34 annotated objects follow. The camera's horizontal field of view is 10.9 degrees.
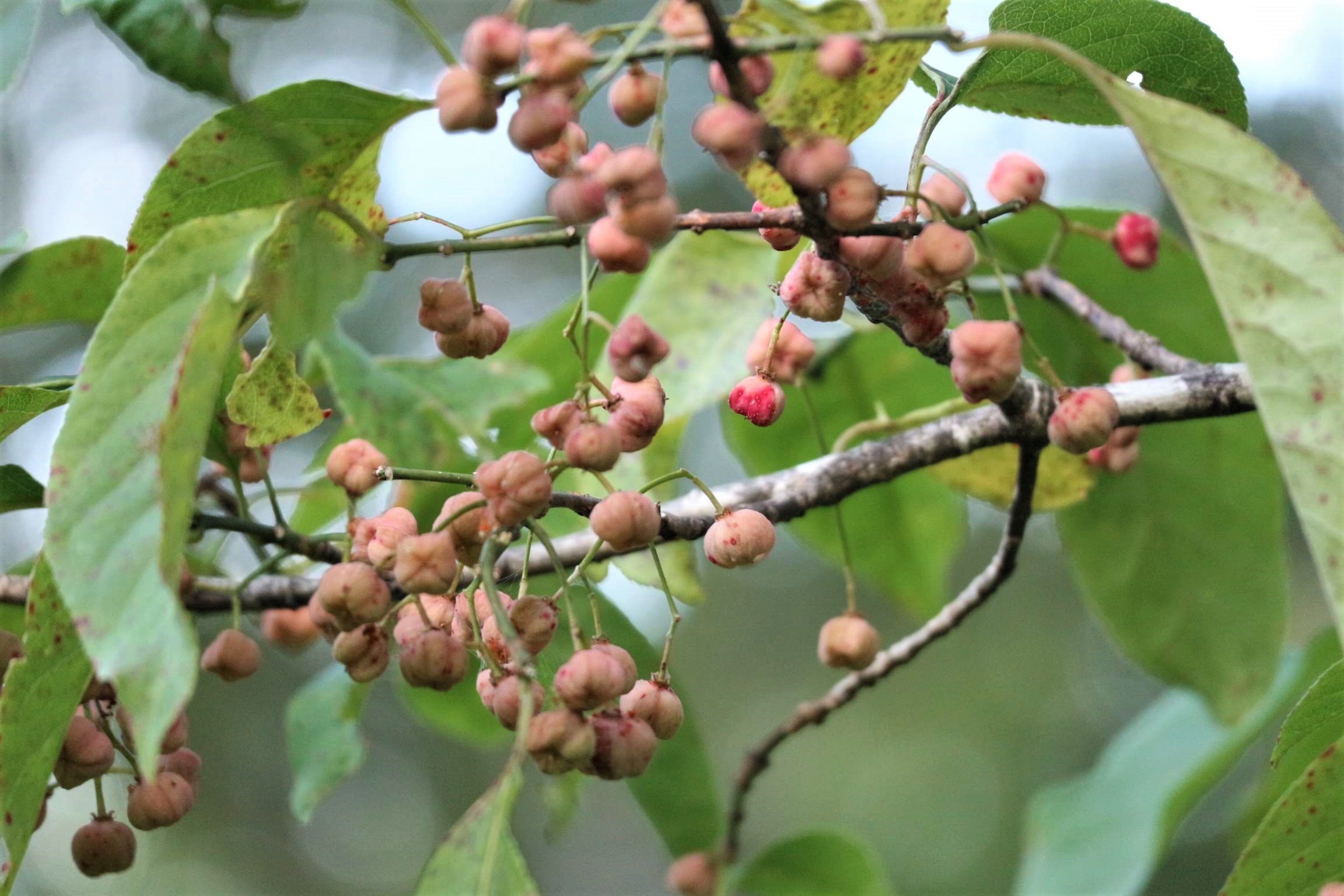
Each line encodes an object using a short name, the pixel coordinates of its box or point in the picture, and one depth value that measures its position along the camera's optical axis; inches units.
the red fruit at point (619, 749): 36.5
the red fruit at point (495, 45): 35.4
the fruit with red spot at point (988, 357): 36.4
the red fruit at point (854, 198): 35.7
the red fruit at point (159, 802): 38.1
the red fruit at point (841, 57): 35.3
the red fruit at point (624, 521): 36.4
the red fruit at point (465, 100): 35.5
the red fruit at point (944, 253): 36.1
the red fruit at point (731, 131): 35.3
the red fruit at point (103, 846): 38.8
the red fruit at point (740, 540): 37.2
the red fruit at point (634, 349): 36.4
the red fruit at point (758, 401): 37.8
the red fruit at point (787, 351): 39.7
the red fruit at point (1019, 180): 40.3
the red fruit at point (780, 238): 36.6
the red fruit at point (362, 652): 37.4
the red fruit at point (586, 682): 36.2
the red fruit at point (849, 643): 39.7
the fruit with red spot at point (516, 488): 36.0
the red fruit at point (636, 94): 35.7
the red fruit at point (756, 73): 35.7
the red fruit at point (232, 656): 39.6
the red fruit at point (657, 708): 37.0
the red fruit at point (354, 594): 37.1
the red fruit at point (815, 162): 35.6
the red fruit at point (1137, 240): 41.4
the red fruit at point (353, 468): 39.0
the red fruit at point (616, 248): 35.7
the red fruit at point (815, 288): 36.4
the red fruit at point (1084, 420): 37.2
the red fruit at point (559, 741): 36.0
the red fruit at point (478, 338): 37.0
